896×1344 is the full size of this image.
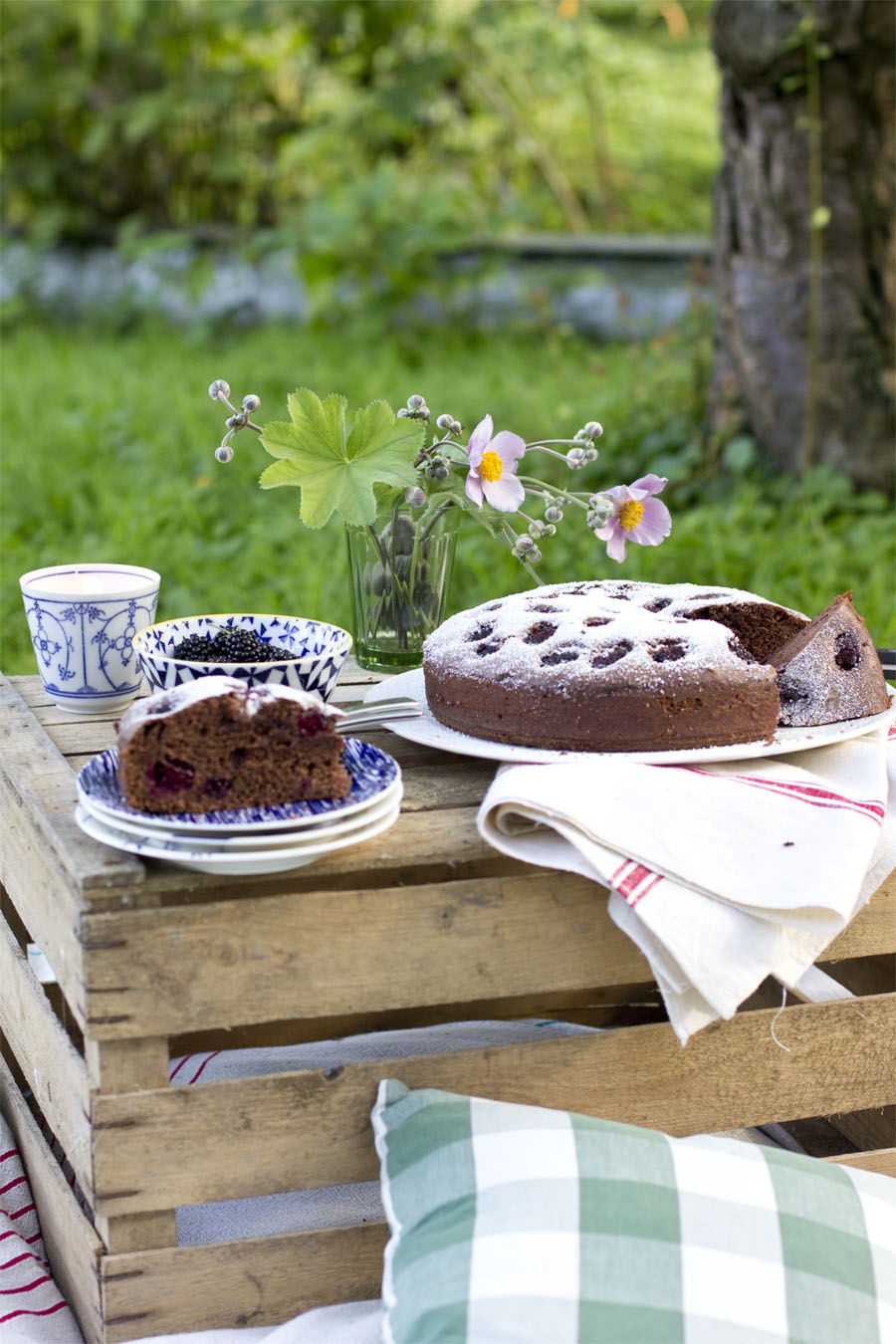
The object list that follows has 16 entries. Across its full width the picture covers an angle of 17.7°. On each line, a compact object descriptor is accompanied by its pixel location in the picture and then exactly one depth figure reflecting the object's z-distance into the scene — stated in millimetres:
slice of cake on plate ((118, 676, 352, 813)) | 1645
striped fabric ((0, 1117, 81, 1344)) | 1771
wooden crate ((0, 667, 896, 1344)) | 1655
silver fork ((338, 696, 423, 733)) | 1839
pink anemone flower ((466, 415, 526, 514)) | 1892
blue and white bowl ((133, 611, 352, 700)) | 1786
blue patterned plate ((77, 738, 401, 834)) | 1625
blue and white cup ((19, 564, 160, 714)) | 1874
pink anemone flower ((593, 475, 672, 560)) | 1915
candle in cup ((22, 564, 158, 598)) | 1899
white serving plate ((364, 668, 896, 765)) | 1745
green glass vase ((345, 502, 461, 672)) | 1967
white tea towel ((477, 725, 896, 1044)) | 1658
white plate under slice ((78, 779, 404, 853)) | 1622
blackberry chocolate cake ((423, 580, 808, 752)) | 1749
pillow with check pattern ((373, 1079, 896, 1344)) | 1610
